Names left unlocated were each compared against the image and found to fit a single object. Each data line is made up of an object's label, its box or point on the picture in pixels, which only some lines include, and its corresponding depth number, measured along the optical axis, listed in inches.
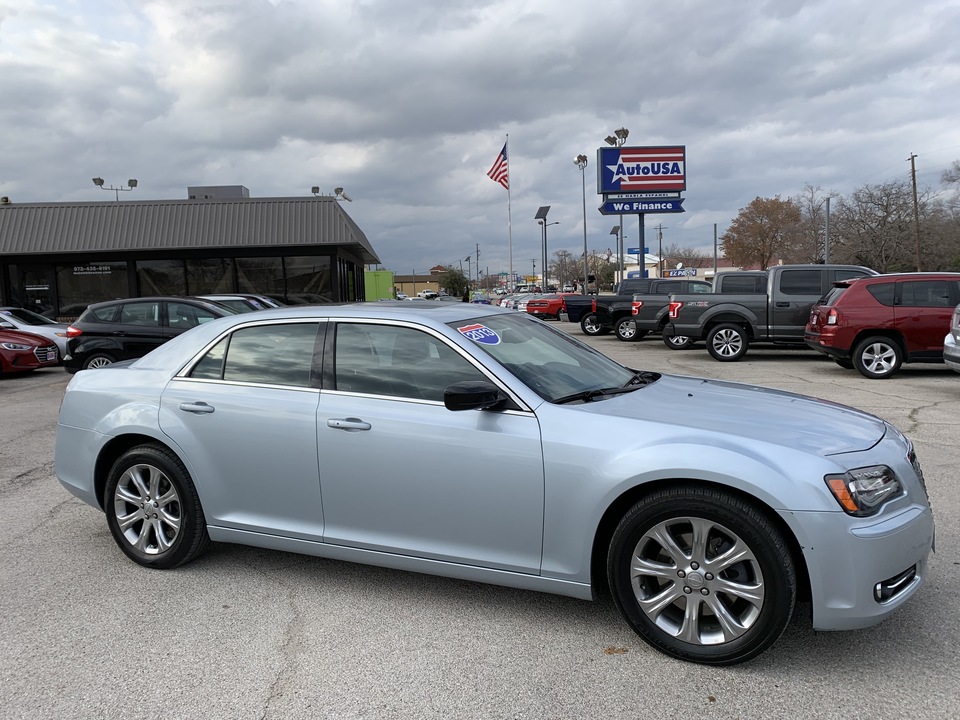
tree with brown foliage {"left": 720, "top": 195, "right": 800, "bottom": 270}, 3061.0
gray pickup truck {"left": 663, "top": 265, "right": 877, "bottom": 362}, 566.9
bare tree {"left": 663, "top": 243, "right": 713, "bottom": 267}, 4842.5
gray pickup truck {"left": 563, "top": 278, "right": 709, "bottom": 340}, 764.0
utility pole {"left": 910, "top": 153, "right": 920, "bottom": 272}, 1749.8
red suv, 445.1
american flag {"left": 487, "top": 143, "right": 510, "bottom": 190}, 1429.6
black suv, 486.9
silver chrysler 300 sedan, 113.2
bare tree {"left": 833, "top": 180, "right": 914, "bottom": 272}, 2012.8
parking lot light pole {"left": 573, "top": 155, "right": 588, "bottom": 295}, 1846.2
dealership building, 936.9
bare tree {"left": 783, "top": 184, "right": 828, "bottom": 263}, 2407.7
